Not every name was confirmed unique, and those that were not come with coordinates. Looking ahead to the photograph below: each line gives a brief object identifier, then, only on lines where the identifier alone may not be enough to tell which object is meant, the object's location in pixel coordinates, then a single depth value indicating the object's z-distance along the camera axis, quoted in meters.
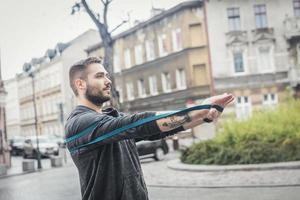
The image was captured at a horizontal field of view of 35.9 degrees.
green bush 12.56
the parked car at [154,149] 18.39
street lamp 21.63
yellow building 32.53
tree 19.55
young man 2.06
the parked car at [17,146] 36.75
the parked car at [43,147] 29.83
